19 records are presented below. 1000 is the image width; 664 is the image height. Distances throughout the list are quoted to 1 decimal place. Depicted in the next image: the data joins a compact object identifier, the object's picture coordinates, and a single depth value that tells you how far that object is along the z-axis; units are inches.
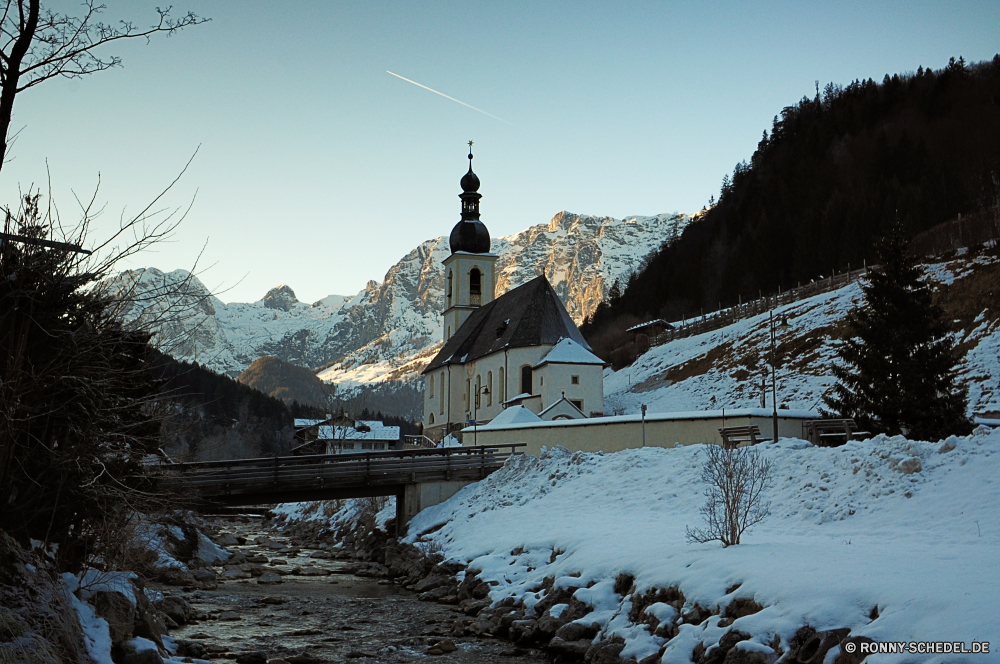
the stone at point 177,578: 826.2
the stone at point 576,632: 534.9
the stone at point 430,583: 802.8
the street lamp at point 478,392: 2130.9
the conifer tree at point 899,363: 950.4
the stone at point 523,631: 575.5
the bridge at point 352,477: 1023.0
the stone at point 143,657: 392.8
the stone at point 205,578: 850.0
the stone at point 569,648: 520.7
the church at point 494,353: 1811.0
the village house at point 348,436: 2655.0
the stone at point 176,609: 633.6
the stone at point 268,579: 893.8
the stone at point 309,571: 979.3
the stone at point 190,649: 514.0
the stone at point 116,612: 405.4
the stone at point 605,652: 482.0
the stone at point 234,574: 930.7
